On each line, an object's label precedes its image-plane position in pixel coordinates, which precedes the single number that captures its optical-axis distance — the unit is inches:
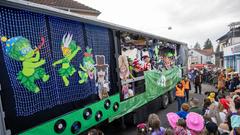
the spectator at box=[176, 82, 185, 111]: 379.8
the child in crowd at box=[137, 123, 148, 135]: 166.9
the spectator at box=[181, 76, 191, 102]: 421.1
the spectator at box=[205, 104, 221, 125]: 211.6
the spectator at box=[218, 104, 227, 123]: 211.1
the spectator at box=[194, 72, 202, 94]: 637.0
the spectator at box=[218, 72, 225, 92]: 583.7
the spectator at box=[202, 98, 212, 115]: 227.9
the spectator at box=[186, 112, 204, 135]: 170.7
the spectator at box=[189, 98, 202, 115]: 226.8
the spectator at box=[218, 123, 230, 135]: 179.0
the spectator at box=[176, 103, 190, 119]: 214.1
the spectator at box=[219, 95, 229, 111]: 233.2
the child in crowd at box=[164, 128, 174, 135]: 148.3
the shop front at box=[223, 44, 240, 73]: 956.5
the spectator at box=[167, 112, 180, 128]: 186.9
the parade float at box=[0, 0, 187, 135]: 121.0
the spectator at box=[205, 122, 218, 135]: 159.2
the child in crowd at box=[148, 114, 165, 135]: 161.2
